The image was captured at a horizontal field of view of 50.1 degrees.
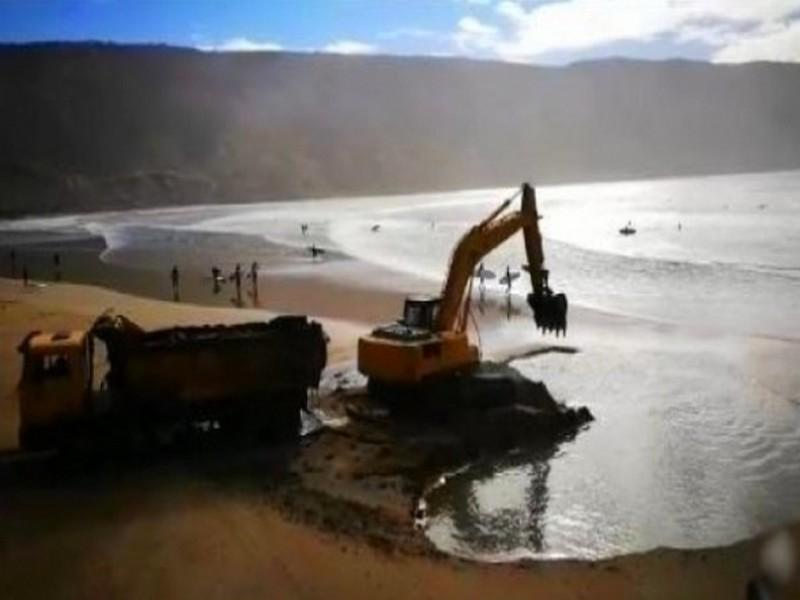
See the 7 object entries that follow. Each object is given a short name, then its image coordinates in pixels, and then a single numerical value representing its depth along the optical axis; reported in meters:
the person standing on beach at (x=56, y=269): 44.44
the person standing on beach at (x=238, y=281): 36.58
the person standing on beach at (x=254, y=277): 38.71
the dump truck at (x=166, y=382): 14.78
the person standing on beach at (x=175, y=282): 37.83
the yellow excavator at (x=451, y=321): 17.14
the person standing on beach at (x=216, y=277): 39.12
